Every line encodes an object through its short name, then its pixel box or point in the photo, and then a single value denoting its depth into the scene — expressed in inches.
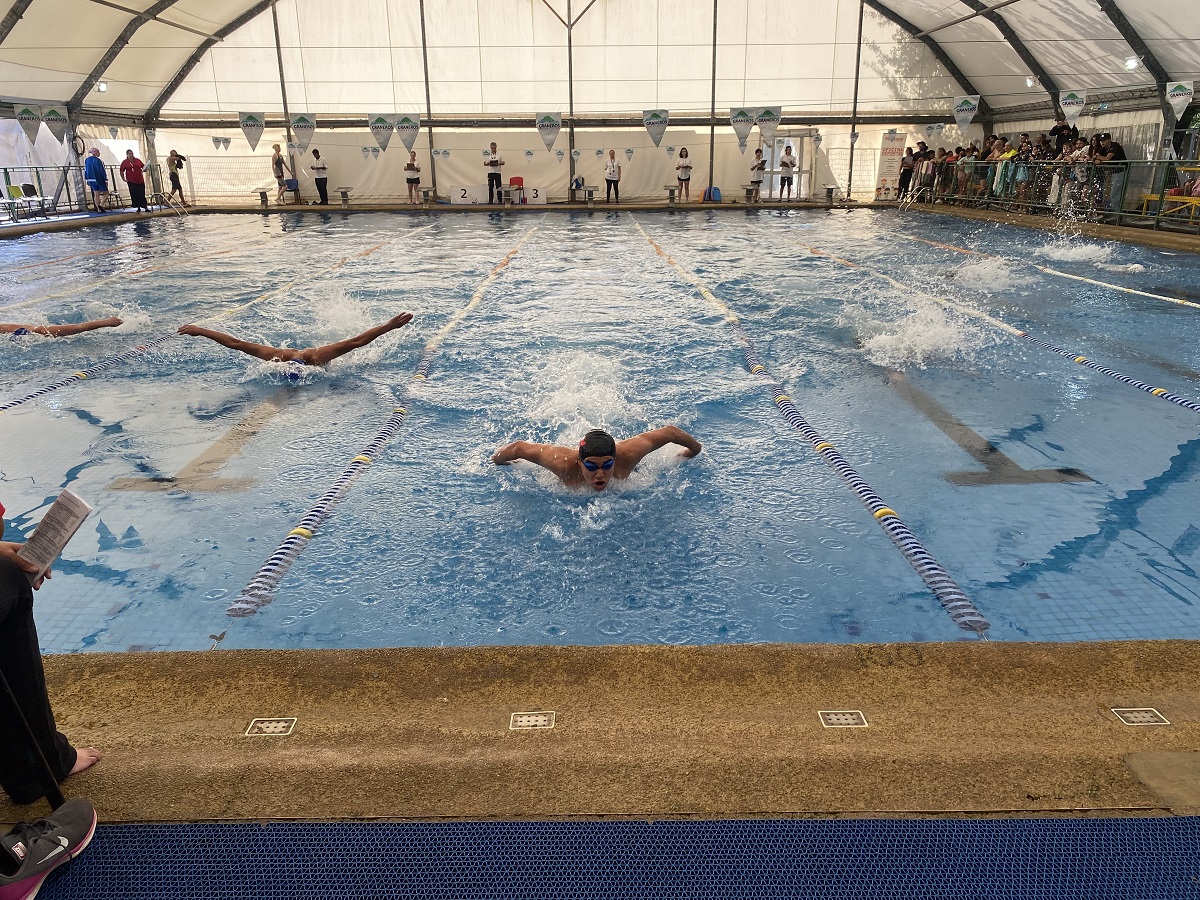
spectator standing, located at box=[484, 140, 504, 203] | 926.6
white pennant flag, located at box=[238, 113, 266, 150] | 898.1
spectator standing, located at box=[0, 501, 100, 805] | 71.1
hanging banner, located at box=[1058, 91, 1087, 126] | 739.4
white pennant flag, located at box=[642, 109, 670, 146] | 890.7
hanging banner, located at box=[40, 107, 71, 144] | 771.4
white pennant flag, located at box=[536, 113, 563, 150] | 901.0
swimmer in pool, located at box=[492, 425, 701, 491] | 155.3
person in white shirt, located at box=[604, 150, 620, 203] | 922.1
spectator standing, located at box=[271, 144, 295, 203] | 913.5
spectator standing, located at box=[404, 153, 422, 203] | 927.0
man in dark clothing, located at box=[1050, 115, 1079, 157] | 676.1
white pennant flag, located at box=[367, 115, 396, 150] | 873.5
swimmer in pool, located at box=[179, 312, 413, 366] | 251.3
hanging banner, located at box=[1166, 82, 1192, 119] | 605.6
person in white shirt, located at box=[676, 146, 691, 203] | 927.0
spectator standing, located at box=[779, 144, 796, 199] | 927.0
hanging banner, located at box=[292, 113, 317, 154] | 897.5
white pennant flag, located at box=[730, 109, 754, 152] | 885.2
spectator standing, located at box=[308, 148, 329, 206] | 937.5
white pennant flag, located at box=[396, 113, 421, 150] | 891.4
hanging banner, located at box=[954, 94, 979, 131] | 866.1
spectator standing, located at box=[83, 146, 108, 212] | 797.9
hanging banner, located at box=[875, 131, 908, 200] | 991.6
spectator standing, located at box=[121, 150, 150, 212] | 824.3
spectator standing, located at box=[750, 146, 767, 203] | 925.8
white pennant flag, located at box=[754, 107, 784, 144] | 884.6
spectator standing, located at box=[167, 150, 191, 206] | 889.5
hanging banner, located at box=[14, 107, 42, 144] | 749.3
